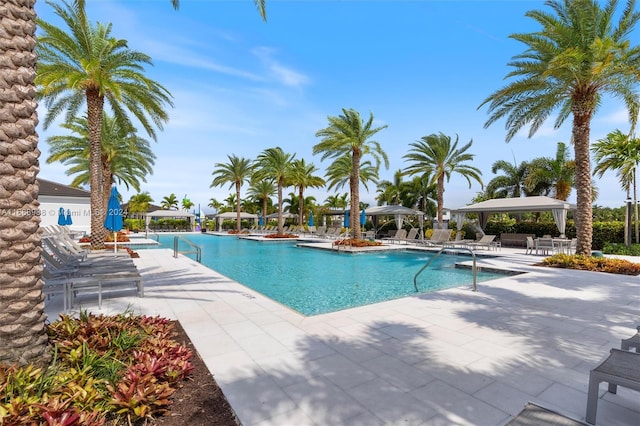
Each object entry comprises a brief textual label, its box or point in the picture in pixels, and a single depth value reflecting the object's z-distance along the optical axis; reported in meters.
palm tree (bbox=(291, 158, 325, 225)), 31.98
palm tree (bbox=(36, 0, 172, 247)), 11.82
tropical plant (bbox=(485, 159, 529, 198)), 28.53
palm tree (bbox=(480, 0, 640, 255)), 10.34
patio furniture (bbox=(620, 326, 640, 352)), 3.25
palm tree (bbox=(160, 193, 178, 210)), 64.62
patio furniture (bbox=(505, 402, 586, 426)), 2.57
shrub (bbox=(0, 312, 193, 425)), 2.39
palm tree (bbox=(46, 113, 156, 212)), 19.44
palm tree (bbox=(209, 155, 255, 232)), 35.53
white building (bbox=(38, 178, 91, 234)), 29.67
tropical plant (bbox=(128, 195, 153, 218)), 49.34
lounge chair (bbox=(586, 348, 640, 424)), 2.38
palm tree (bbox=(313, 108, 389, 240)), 19.95
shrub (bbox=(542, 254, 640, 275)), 10.17
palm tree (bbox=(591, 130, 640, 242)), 15.52
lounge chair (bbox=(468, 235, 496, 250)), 17.71
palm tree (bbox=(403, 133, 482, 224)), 24.73
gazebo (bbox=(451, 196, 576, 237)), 17.23
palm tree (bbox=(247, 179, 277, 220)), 41.22
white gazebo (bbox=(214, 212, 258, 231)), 41.78
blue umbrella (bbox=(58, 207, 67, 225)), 20.92
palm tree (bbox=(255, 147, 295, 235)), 29.36
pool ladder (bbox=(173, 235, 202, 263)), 14.39
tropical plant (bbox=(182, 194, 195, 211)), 67.86
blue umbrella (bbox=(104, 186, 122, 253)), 13.16
